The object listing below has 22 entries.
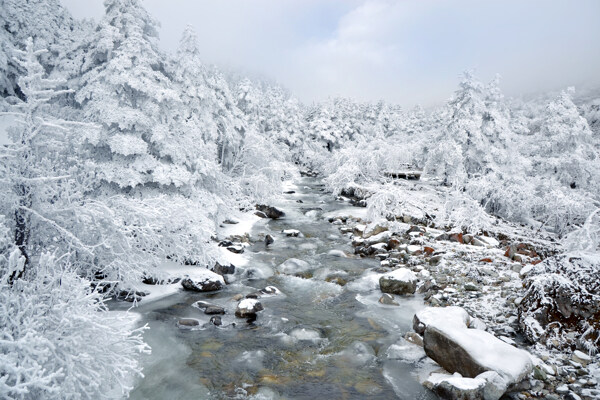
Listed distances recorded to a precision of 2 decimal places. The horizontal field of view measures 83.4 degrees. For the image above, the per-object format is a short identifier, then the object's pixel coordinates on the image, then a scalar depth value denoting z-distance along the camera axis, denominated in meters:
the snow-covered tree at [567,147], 23.86
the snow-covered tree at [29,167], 5.49
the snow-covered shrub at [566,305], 7.56
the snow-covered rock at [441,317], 8.23
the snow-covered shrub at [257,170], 23.47
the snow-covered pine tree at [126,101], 12.10
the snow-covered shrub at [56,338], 3.84
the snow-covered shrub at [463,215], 17.59
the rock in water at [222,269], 13.33
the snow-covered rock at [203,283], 12.00
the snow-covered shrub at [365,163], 32.38
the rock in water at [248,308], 10.30
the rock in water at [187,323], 9.65
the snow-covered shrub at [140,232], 8.02
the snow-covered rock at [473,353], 6.70
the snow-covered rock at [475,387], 6.34
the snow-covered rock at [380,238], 17.20
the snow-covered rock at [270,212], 24.45
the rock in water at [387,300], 11.23
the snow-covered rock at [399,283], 11.78
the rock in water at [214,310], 10.46
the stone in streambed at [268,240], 18.12
